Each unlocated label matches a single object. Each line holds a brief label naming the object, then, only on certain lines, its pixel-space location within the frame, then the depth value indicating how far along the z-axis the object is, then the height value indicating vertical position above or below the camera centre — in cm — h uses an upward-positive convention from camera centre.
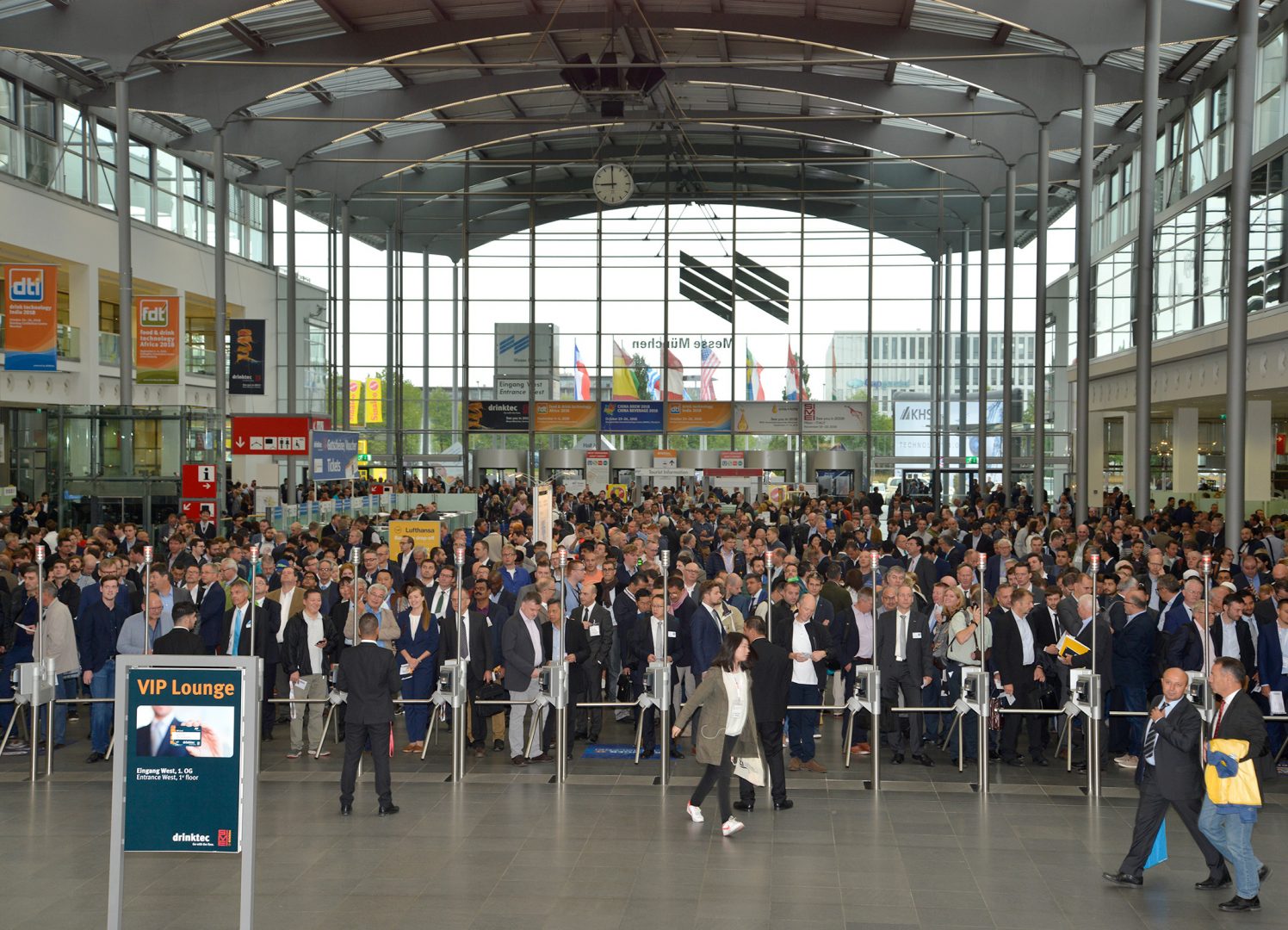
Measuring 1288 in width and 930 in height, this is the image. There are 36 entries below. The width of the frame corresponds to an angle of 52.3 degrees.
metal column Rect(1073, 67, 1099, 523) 2480 +386
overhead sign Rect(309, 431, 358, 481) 2481 +21
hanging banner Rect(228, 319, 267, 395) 3148 +262
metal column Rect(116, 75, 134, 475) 2494 +406
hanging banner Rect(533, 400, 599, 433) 4312 +166
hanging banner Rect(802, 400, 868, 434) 4253 +170
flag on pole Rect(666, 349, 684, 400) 4297 +305
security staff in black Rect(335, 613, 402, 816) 999 -177
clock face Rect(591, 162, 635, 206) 4022 +870
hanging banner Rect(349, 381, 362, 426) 4350 +211
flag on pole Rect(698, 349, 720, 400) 4284 +303
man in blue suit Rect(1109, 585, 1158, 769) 1149 -165
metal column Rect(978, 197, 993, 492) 3691 +375
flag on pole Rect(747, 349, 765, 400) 4272 +289
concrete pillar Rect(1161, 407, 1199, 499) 3011 +50
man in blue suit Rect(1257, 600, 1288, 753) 1110 -157
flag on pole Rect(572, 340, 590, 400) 4319 +288
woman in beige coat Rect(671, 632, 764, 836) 955 -180
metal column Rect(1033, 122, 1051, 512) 2864 +291
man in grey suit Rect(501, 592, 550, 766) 1173 -163
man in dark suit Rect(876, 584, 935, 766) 1178 -167
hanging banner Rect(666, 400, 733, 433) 4288 +167
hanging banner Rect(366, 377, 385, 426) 4378 +236
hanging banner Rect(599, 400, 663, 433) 4234 +165
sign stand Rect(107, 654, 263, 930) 677 -156
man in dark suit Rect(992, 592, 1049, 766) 1156 -176
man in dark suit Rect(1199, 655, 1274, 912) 789 -205
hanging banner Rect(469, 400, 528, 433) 4328 +171
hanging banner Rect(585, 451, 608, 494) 3356 -12
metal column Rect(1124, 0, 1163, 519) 2117 +365
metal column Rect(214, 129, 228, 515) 2877 +423
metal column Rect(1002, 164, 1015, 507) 3288 +330
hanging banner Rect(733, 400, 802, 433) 4278 +166
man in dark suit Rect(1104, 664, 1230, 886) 805 -187
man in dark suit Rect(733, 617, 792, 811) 1005 -168
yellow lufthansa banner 1988 -100
